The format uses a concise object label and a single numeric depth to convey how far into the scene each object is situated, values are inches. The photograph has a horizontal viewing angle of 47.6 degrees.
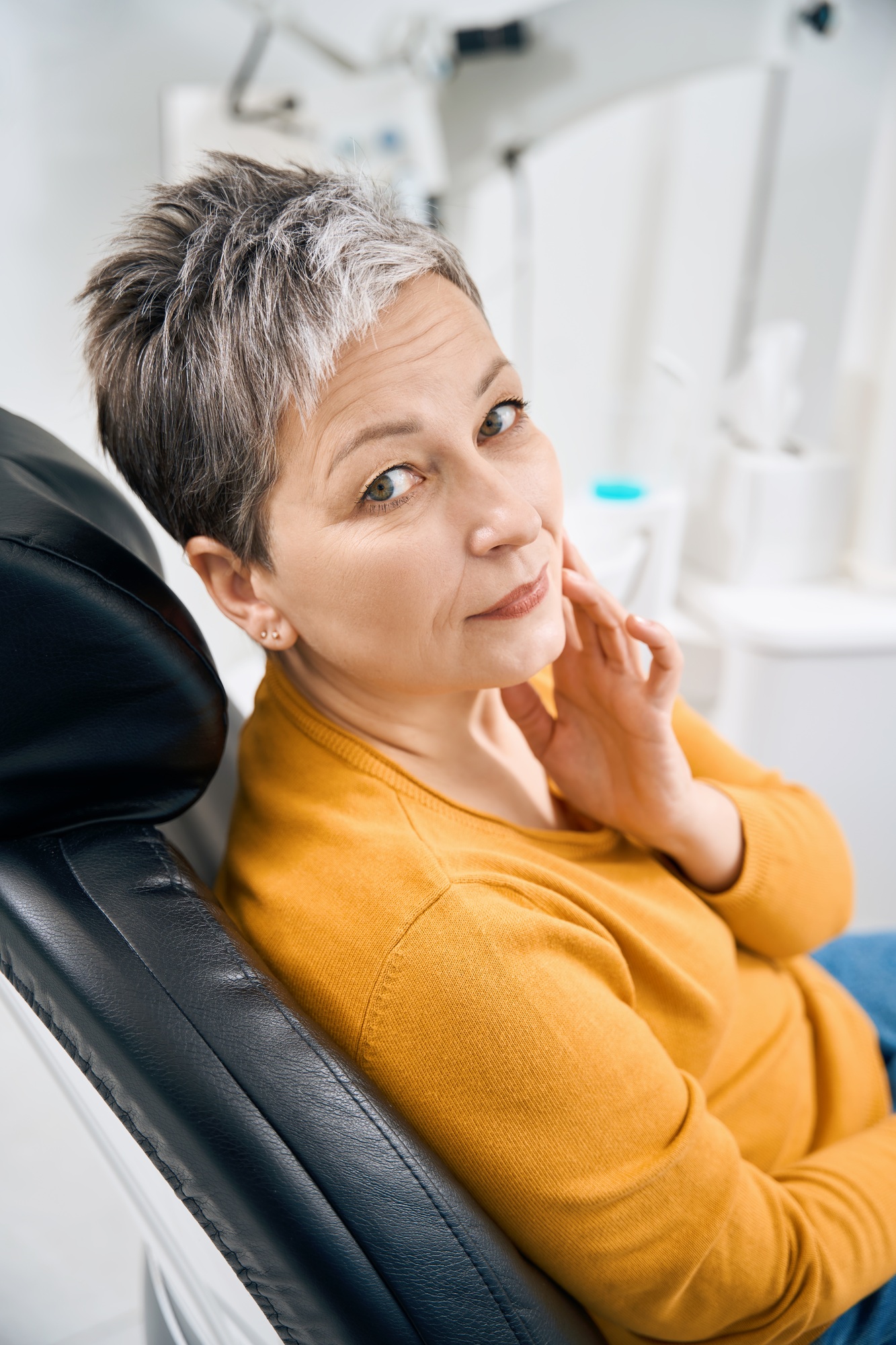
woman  25.7
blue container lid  71.7
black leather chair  22.8
